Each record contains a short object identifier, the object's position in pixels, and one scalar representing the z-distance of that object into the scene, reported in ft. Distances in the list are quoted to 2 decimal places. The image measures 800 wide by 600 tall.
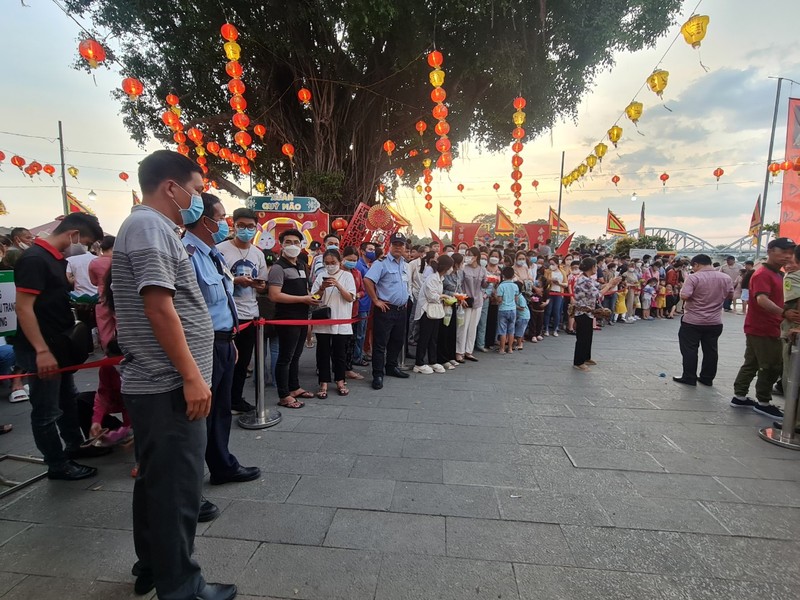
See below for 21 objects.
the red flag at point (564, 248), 42.19
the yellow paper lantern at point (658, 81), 20.11
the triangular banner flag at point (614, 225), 59.72
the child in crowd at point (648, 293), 38.55
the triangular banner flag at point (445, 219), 54.70
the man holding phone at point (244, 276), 11.78
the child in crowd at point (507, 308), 22.76
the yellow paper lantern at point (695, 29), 16.48
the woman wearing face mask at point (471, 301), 20.98
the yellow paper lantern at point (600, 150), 30.73
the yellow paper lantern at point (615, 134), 27.12
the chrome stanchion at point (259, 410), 11.91
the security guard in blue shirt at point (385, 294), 16.28
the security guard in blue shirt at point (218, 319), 7.47
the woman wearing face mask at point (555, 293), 28.30
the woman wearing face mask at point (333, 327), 14.87
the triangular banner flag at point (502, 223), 53.06
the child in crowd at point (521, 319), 23.73
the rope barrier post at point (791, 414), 11.59
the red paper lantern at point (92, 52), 21.68
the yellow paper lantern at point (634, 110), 23.06
